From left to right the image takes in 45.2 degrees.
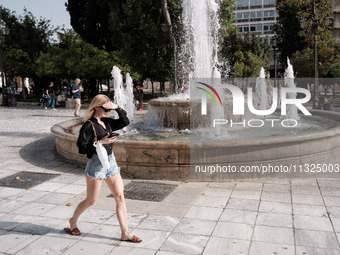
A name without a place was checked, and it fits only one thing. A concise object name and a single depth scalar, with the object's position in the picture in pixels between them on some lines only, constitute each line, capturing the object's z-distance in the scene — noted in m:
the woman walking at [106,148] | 4.46
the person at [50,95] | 24.47
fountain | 7.30
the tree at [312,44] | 27.42
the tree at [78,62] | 28.12
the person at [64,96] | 29.76
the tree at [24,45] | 32.41
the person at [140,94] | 22.97
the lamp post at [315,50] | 20.81
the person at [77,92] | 18.32
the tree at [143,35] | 24.95
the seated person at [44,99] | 26.05
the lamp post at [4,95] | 27.73
